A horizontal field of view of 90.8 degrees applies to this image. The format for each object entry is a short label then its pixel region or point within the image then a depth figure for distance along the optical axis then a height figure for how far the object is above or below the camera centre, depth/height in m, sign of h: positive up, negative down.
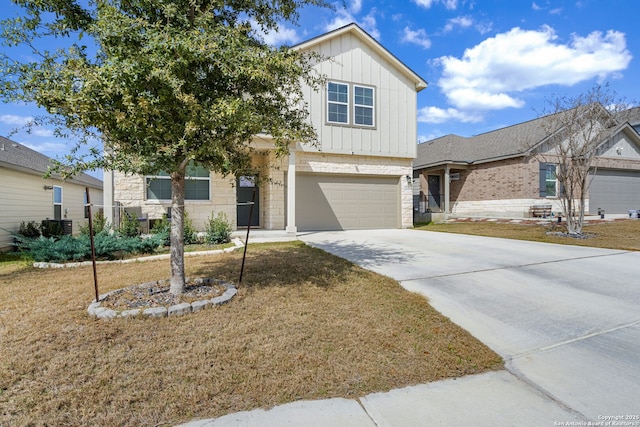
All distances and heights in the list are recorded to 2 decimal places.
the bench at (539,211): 15.45 -0.41
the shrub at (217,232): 9.08 -0.75
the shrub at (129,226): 8.82 -0.54
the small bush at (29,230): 9.89 -0.70
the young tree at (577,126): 10.19 +2.81
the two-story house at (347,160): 11.64 +1.79
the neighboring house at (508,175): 15.89 +1.62
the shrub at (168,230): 8.89 -0.67
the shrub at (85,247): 6.82 -0.90
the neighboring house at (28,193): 9.75 +0.58
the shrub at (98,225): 8.66 -0.50
